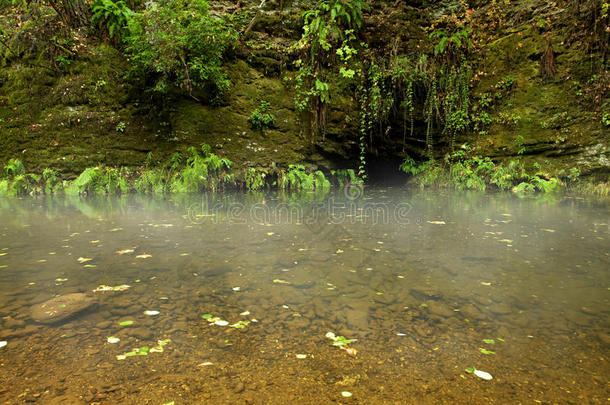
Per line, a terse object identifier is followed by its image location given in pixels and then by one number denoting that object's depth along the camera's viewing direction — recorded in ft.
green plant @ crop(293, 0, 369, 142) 30.60
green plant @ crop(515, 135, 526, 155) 30.22
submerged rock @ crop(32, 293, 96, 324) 6.80
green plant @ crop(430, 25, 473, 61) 32.45
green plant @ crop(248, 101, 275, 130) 31.81
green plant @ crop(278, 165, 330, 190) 31.60
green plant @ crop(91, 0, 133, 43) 28.89
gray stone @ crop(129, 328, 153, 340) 6.19
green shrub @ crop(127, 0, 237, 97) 26.08
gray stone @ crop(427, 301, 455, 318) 7.19
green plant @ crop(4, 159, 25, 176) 26.35
